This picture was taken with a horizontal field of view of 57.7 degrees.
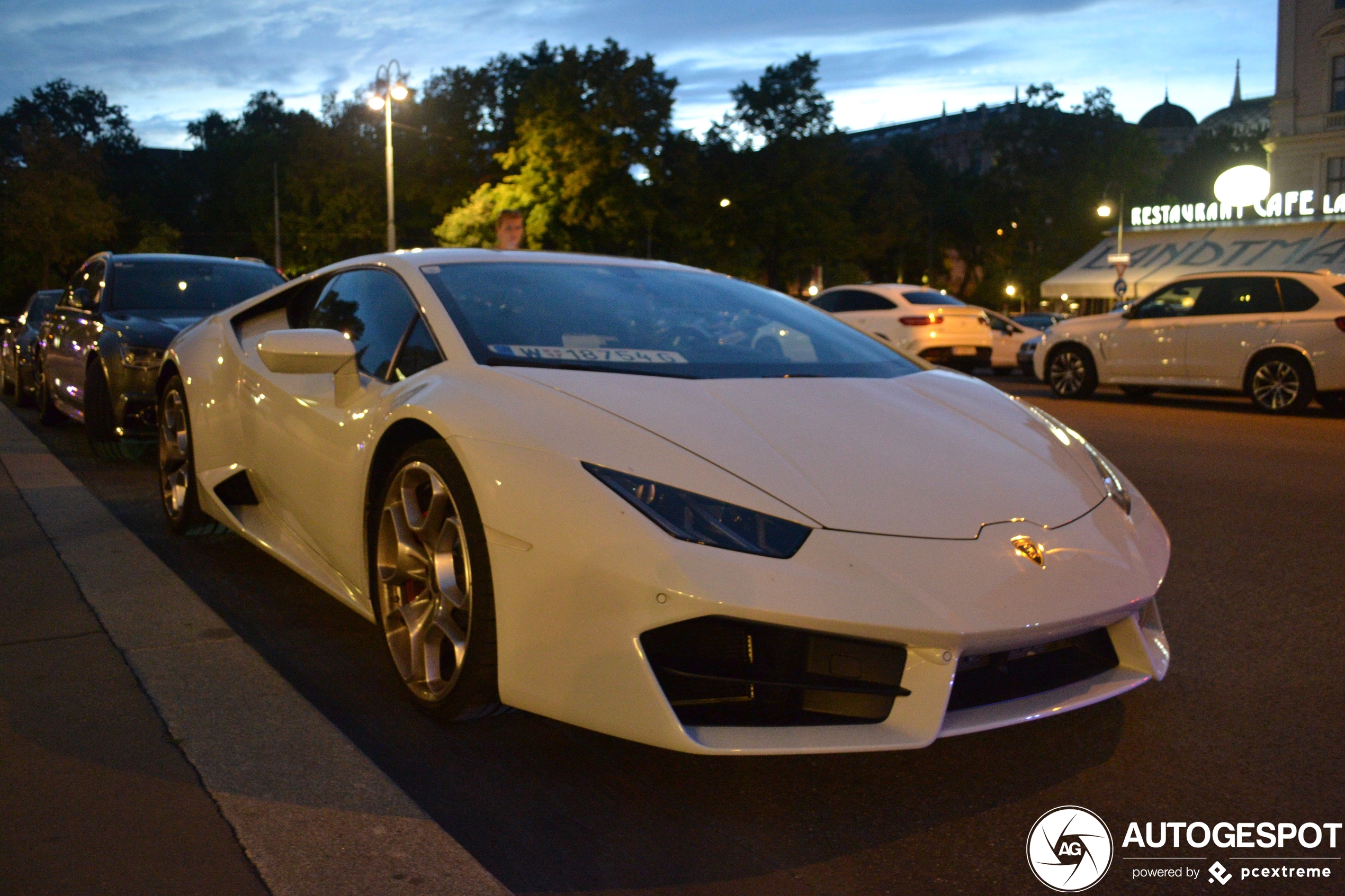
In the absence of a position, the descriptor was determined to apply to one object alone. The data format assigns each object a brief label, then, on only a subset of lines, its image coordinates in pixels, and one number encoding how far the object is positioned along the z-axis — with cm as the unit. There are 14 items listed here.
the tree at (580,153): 4559
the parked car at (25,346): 1181
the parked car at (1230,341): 1283
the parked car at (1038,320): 3098
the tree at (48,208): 4891
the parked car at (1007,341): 2219
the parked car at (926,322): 1850
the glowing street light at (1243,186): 3691
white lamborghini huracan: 246
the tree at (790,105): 5781
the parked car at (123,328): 765
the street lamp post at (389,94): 2889
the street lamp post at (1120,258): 3144
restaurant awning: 3397
